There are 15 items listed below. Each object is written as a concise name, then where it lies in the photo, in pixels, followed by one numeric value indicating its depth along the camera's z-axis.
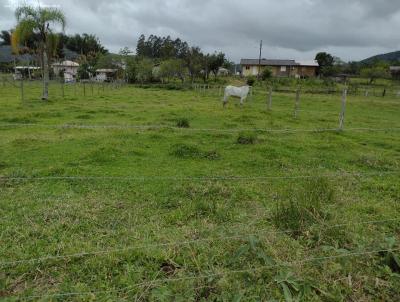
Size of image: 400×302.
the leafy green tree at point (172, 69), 46.50
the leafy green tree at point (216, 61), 52.84
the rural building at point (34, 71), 50.12
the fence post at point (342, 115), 11.06
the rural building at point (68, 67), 62.64
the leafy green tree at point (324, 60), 71.00
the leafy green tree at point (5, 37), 71.21
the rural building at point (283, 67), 72.38
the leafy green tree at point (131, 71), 47.40
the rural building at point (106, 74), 57.64
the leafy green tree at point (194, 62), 48.84
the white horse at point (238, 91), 19.05
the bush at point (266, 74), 54.03
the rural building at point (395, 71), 63.20
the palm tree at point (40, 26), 18.36
